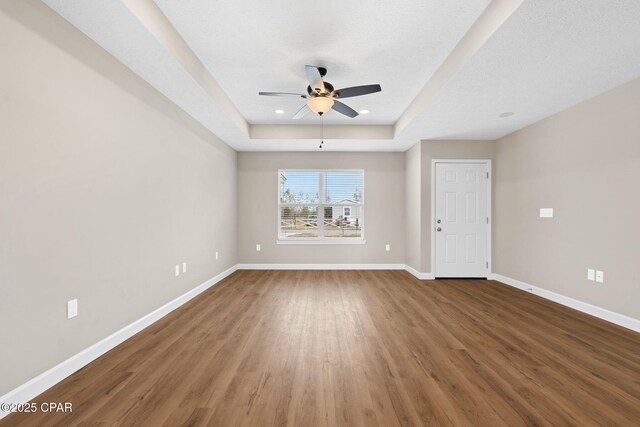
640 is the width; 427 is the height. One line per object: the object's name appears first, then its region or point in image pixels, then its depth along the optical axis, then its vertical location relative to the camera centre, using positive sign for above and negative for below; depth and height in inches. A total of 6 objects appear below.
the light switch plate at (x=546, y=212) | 154.9 -0.6
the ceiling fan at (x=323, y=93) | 117.0 +51.6
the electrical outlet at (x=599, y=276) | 125.9 -29.1
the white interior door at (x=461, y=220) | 203.6 -6.0
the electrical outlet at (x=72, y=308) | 80.7 -27.8
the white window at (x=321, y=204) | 244.2 +6.9
